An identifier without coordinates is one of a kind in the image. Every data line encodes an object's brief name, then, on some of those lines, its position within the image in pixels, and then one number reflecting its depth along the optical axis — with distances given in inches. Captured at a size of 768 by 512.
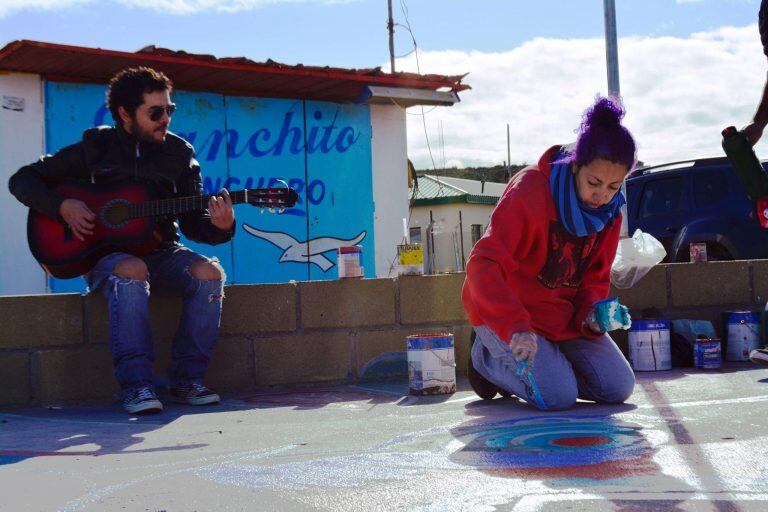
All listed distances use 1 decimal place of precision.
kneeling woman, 138.4
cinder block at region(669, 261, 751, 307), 222.2
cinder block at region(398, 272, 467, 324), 202.4
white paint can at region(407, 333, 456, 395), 176.1
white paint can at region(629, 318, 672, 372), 202.1
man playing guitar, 167.8
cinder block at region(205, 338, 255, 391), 189.9
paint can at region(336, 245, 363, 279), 199.5
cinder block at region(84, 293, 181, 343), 180.7
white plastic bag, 211.9
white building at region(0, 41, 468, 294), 346.6
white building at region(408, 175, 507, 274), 978.7
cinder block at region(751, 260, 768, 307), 228.8
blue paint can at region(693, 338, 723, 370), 200.4
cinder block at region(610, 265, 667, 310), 216.5
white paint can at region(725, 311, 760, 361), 212.5
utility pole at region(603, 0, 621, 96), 331.3
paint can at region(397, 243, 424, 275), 206.8
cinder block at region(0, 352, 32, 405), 174.6
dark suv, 328.2
